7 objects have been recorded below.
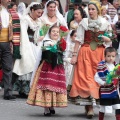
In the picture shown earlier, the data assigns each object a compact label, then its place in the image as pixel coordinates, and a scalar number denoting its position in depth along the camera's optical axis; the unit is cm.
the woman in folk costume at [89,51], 973
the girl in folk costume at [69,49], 1161
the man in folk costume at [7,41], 1099
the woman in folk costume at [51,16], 1141
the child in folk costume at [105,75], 854
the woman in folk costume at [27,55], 1153
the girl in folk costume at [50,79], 962
